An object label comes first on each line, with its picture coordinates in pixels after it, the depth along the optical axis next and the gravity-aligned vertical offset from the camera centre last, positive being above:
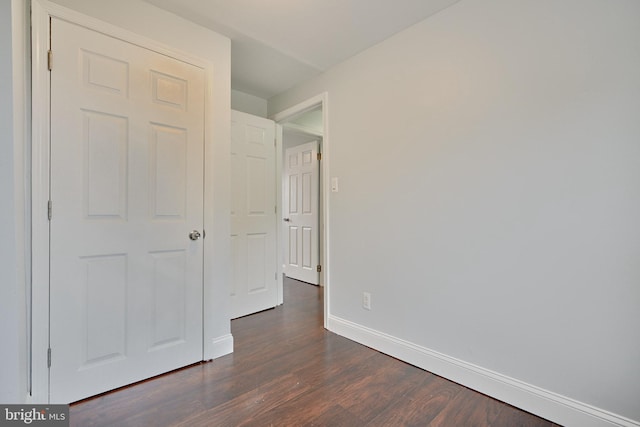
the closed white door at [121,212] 1.53 +0.02
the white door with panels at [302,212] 4.12 +0.05
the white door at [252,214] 2.89 +0.02
